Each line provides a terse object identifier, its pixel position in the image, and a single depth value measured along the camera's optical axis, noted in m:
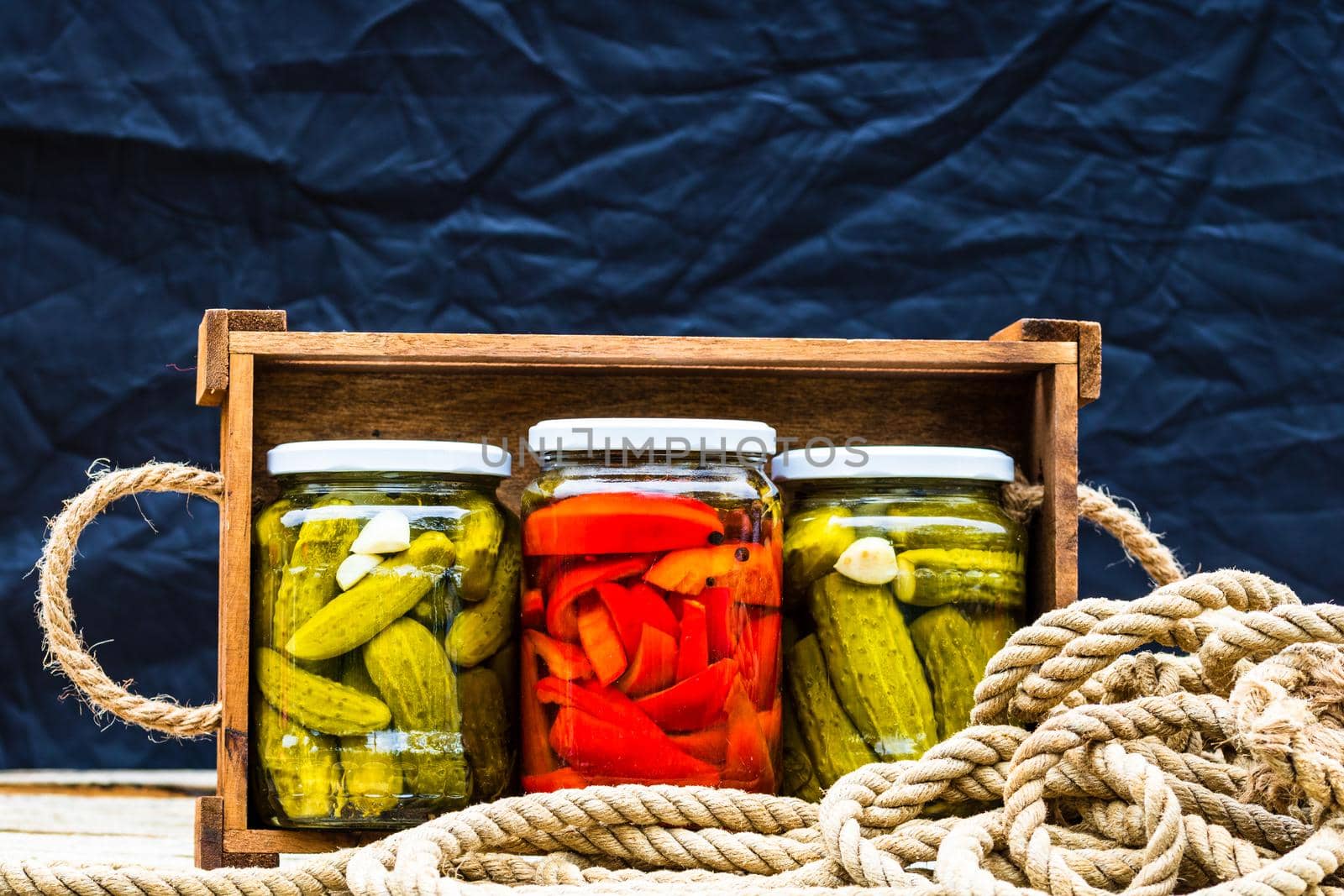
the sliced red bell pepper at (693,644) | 1.00
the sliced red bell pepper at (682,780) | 1.00
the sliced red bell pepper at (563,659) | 1.01
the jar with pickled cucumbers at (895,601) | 1.02
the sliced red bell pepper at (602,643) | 1.00
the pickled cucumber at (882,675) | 1.02
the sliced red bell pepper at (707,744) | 1.01
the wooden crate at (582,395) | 1.03
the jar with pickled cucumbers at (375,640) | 1.01
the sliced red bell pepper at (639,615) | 1.00
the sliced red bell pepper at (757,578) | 1.01
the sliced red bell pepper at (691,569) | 1.00
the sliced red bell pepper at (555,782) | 1.01
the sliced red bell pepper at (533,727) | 1.02
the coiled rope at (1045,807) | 0.92
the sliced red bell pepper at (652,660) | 1.00
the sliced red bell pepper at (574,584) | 1.00
